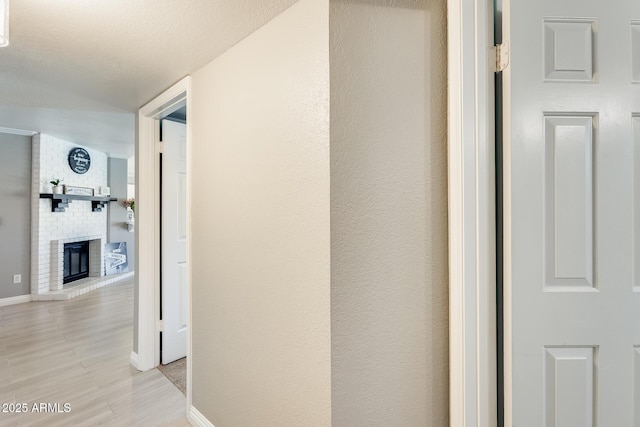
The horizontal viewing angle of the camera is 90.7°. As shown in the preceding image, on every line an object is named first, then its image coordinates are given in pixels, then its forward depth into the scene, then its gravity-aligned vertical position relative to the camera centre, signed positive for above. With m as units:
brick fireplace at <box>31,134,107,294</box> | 4.63 +0.02
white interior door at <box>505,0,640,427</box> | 0.97 +0.01
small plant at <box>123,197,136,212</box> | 6.47 +0.28
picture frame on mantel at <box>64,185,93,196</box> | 5.09 +0.45
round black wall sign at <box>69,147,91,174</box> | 5.33 +0.99
